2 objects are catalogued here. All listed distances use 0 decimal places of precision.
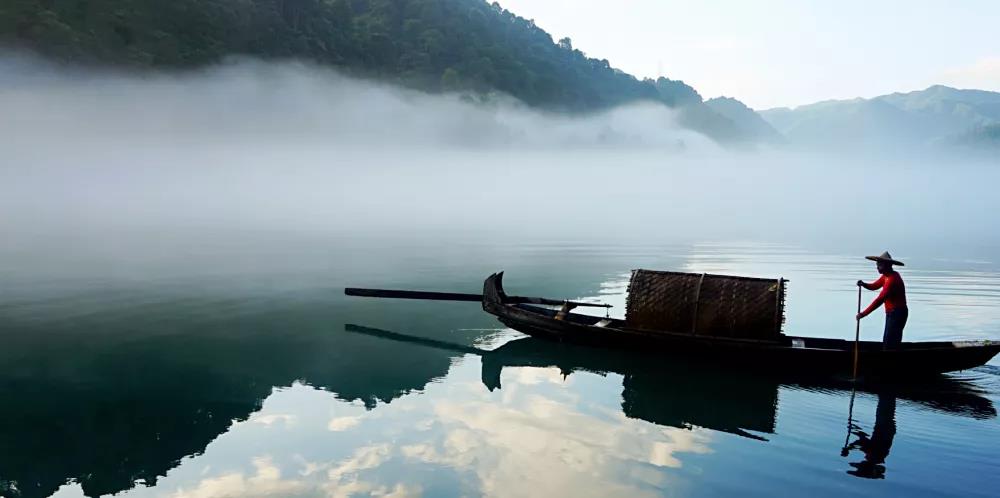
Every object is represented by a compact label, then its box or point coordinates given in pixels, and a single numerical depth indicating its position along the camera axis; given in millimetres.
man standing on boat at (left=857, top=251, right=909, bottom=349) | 17391
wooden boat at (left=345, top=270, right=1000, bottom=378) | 17031
